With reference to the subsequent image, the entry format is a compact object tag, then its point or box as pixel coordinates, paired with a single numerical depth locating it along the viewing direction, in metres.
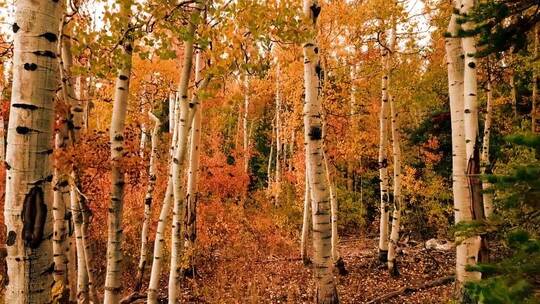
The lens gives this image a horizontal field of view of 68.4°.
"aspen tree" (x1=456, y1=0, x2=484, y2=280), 5.02
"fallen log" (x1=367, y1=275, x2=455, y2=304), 8.36
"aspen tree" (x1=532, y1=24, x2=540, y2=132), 9.61
